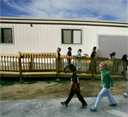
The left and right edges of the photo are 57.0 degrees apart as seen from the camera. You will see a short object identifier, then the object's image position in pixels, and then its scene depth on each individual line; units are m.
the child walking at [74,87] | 3.36
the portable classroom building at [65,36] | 8.30
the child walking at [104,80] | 3.28
